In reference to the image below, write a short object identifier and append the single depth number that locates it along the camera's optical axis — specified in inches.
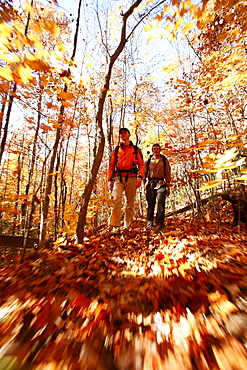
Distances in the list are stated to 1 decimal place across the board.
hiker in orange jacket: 145.6
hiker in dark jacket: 165.0
